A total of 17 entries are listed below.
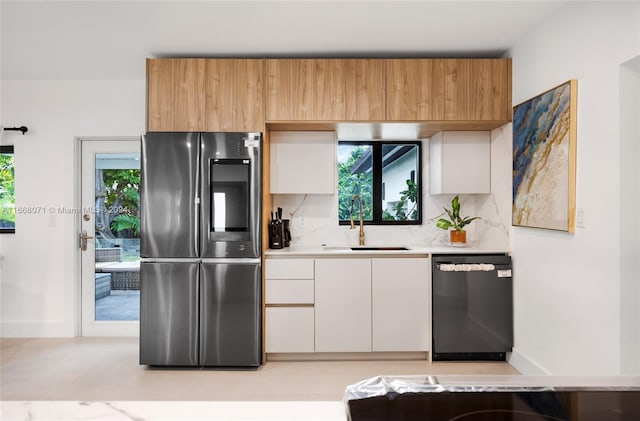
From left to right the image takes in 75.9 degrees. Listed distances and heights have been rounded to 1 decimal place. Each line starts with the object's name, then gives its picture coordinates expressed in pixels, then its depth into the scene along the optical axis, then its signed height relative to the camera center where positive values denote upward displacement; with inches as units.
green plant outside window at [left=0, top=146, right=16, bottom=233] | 163.9 +6.9
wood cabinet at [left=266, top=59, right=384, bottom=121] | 131.1 +37.6
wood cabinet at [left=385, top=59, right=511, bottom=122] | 130.6 +38.2
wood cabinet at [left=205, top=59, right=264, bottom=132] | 130.7 +36.2
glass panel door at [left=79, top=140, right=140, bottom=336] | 163.6 -11.8
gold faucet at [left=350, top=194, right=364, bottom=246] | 154.3 -6.1
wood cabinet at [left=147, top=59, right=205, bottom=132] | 130.7 +36.2
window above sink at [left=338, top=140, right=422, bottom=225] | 160.2 +11.3
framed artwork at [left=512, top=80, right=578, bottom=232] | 97.2 +13.0
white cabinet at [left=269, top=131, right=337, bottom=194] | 143.9 +17.4
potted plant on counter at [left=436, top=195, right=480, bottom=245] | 145.5 -5.8
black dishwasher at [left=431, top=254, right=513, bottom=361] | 129.6 -30.1
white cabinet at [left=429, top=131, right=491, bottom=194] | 143.1 +16.7
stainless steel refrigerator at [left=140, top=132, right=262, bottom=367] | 125.6 -13.9
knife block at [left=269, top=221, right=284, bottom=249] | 140.6 -9.2
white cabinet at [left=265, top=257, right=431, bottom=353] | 131.2 -30.9
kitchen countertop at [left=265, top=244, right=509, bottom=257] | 130.9 -14.0
